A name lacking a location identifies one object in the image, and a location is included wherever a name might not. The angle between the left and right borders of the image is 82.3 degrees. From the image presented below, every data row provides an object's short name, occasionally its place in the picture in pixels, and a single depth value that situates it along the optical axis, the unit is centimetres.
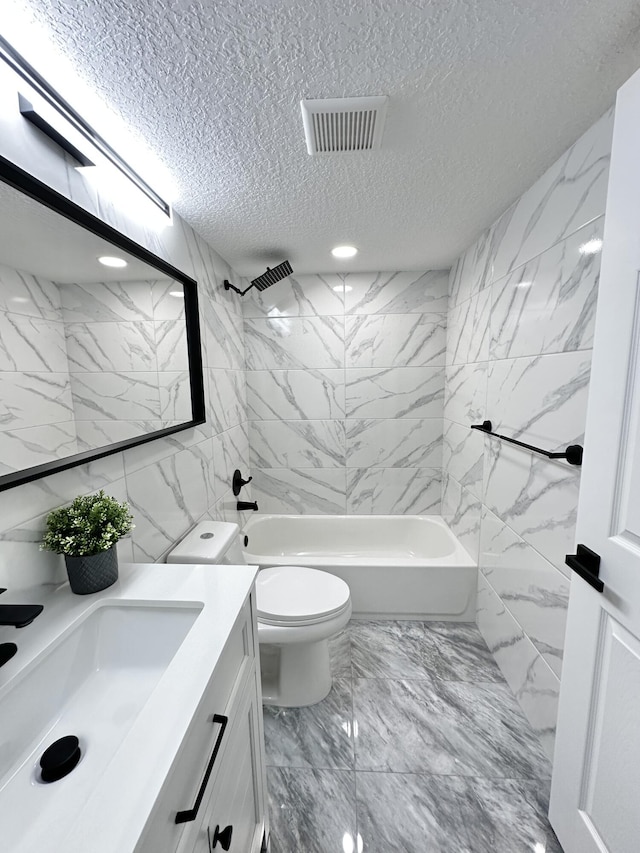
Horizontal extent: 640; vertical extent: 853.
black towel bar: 117
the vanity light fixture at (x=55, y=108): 81
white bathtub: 218
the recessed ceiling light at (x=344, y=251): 211
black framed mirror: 83
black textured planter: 93
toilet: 157
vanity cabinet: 57
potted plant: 91
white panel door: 79
